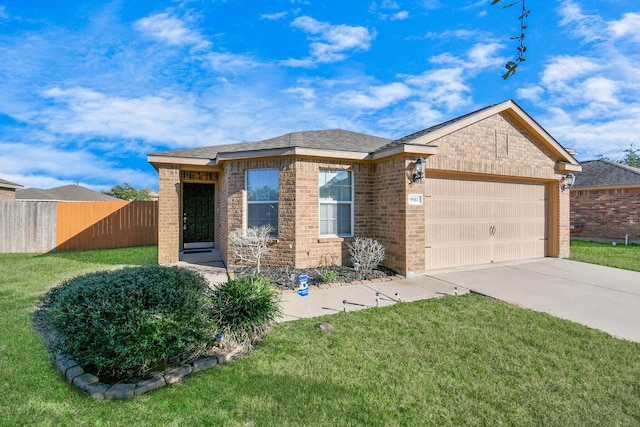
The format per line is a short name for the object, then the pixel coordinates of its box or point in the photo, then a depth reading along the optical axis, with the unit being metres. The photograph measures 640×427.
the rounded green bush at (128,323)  2.91
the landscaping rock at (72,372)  2.98
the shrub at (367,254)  7.38
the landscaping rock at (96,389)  2.73
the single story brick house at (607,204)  14.42
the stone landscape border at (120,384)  2.75
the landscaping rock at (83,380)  2.86
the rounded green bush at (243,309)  3.73
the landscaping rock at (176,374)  2.98
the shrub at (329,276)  6.68
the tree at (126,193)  41.75
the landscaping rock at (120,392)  2.73
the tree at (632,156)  37.78
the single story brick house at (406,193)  7.55
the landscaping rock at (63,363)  3.12
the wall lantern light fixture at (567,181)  9.74
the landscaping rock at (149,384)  2.79
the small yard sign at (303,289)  5.53
